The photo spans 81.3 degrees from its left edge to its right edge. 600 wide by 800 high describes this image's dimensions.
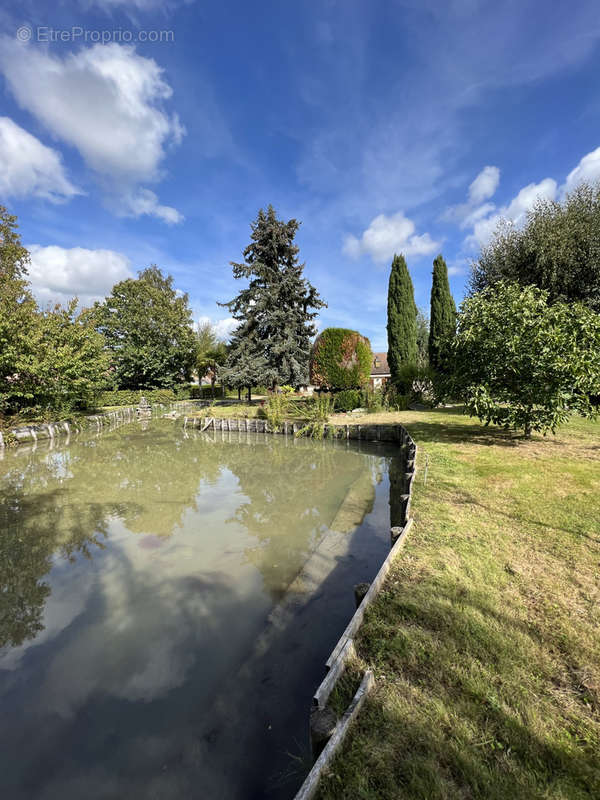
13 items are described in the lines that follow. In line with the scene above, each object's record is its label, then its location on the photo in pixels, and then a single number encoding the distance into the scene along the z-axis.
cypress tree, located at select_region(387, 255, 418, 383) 22.14
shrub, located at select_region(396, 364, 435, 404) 19.59
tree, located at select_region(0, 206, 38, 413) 14.46
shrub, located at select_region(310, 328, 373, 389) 18.02
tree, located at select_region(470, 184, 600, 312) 15.41
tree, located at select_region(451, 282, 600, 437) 8.01
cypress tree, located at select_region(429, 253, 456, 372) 21.53
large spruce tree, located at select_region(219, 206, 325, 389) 22.34
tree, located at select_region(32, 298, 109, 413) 16.16
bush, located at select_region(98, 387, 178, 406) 28.27
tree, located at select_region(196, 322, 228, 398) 32.26
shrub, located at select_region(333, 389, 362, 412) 18.23
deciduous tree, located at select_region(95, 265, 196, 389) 30.67
